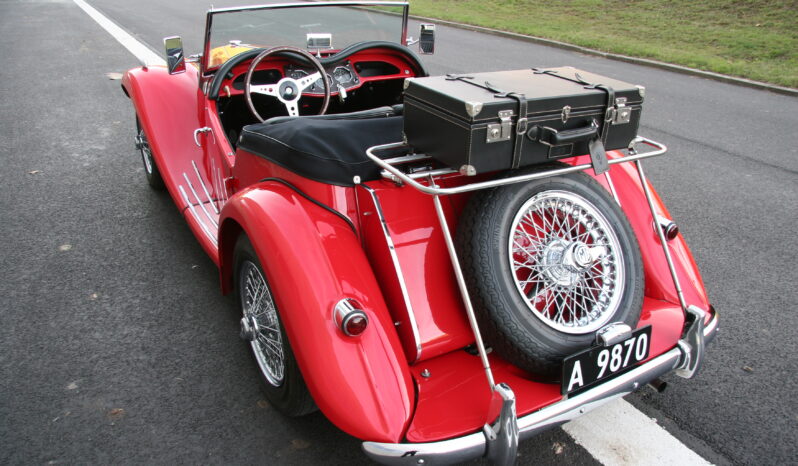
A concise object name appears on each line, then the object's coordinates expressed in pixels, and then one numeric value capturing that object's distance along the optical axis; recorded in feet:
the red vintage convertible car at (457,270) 6.50
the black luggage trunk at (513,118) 6.63
